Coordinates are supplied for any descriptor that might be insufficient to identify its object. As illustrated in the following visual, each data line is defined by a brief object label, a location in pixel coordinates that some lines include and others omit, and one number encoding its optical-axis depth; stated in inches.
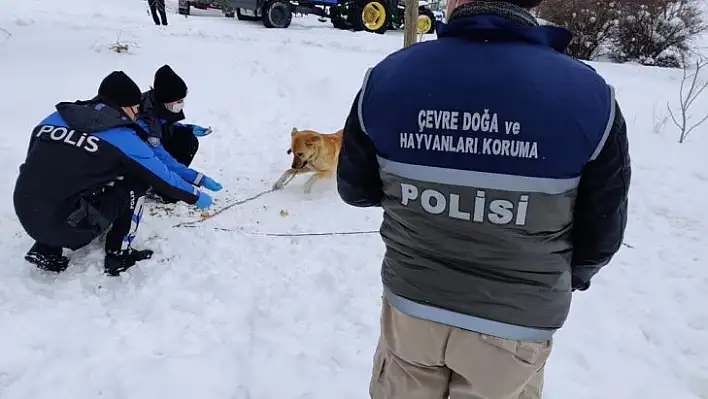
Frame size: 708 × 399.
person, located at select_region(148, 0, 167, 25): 482.0
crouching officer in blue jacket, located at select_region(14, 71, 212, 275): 126.5
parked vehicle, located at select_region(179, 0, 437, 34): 525.3
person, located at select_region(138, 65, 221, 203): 165.5
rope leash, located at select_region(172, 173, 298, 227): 167.5
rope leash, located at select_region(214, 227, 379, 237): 165.3
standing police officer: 49.8
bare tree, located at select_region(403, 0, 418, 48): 186.7
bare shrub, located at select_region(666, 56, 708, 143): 257.0
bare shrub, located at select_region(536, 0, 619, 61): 454.6
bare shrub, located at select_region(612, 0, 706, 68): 443.5
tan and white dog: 197.2
